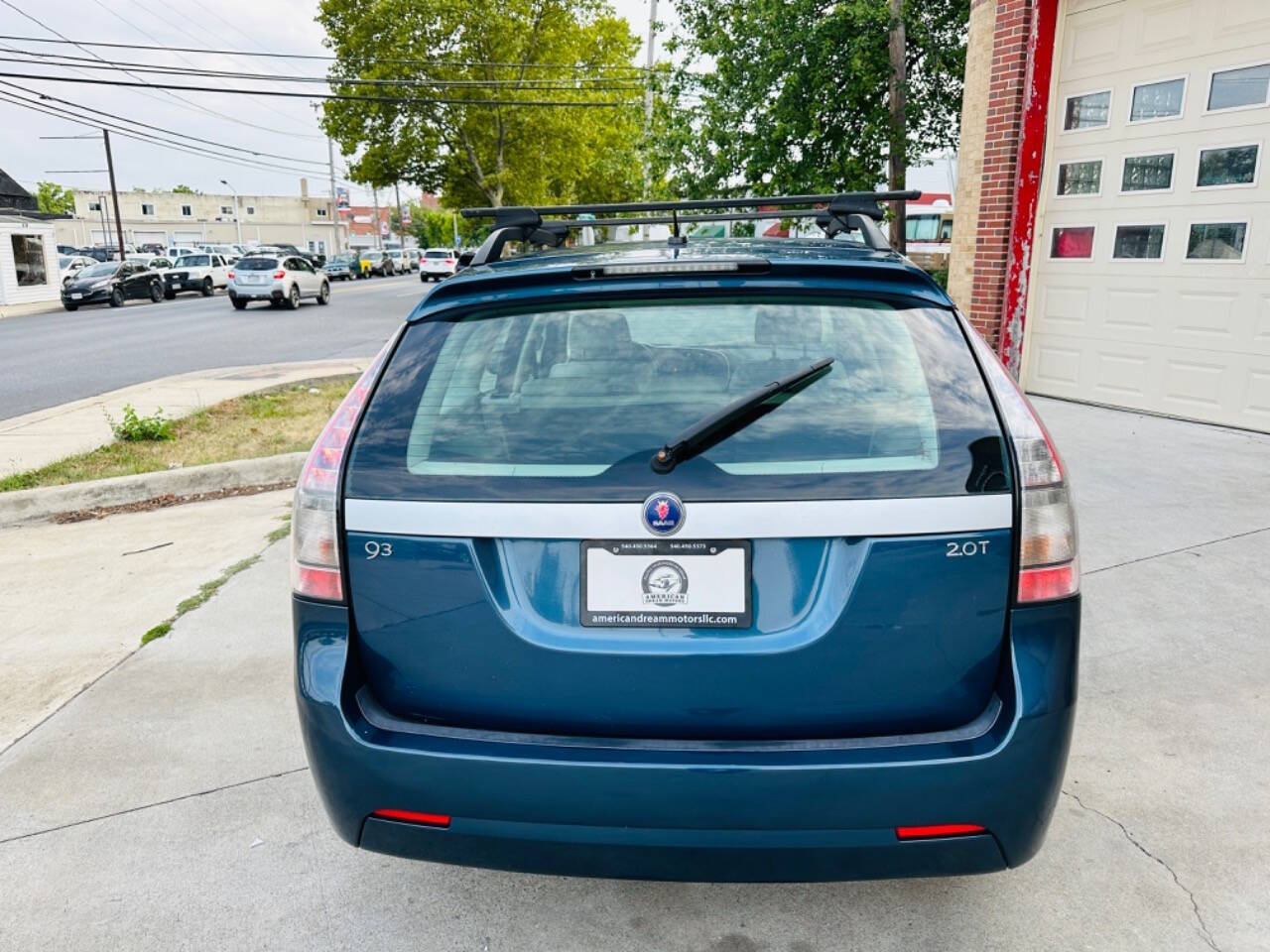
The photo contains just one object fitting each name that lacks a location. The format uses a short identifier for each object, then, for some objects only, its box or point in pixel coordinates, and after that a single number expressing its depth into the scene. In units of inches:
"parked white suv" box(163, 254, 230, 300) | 1337.4
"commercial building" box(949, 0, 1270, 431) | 281.4
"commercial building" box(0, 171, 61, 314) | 1266.0
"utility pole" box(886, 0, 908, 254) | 490.3
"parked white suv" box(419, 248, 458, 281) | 1790.1
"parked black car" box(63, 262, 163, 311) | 1154.0
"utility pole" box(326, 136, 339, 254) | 2930.6
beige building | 3799.2
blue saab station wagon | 73.4
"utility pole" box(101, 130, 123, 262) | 1823.3
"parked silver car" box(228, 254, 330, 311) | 1055.0
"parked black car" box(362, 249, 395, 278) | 2289.6
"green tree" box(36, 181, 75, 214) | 4057.6
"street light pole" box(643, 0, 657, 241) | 584.1
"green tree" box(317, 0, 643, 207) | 1556.3
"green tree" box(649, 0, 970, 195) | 502.6
